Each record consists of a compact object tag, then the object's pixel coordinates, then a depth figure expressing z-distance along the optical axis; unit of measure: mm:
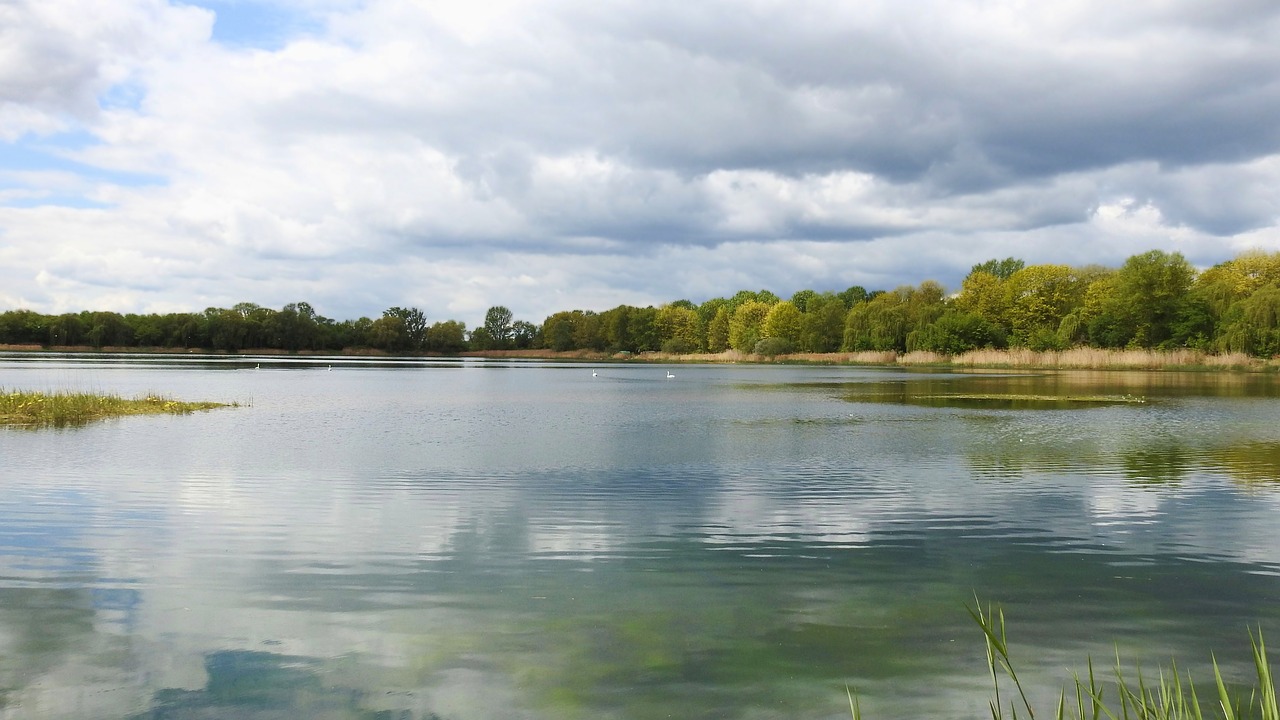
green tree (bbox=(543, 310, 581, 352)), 167125
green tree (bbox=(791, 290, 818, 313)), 151750
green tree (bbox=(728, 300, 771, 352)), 133000
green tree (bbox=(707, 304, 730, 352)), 143125
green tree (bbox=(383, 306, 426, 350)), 172375
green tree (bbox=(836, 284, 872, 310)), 148500
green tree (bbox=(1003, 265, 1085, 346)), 93438
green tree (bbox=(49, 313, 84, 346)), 137375
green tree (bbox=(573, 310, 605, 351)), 164500
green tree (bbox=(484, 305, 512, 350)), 182875
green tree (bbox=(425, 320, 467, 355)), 175125
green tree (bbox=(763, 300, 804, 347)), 122400
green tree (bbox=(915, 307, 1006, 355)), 89062
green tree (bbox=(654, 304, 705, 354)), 151125
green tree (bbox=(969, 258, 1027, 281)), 126188
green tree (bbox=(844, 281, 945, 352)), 96812
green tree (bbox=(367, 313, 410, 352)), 163875
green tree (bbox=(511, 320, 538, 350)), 181375
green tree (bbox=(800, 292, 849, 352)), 115375
